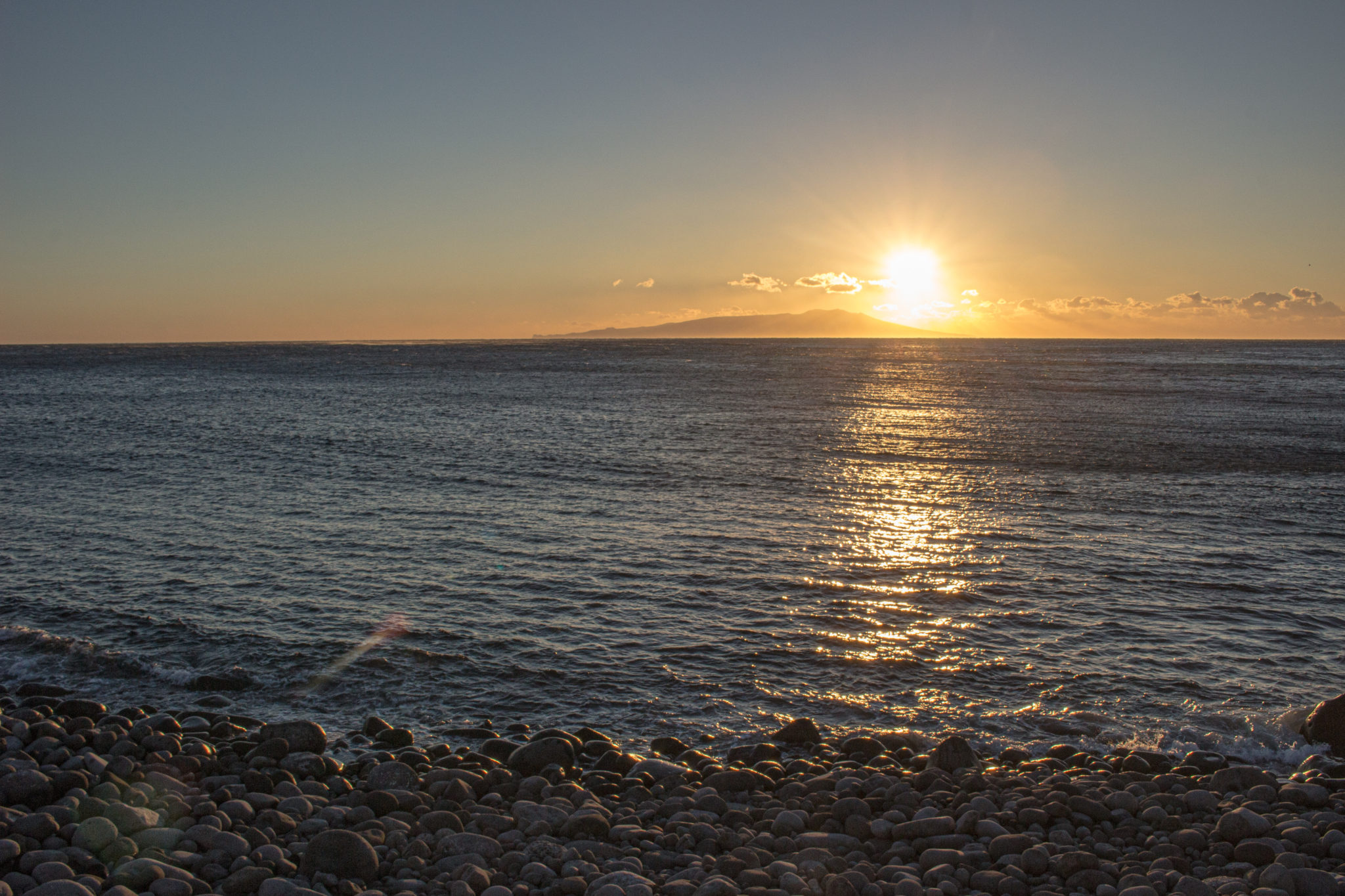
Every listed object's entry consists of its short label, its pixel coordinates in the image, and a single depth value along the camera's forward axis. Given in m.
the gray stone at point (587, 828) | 8.26
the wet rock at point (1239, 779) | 9.44
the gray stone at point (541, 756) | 9.96
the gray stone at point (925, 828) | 8.32
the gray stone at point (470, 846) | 7.79
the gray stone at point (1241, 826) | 8.08
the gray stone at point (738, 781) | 9.47
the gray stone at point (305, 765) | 9.62
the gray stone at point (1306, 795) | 9.04
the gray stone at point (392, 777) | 9.27
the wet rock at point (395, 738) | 10.89
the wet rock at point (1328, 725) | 10.81
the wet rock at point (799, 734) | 10.99
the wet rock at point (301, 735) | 10.18
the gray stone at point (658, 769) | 9.81
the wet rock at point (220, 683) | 12.81
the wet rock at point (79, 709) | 11.18
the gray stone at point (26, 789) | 8.31
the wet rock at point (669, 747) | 10.85
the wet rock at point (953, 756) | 9.97
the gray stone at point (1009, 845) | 7.87
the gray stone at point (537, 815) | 8.45
